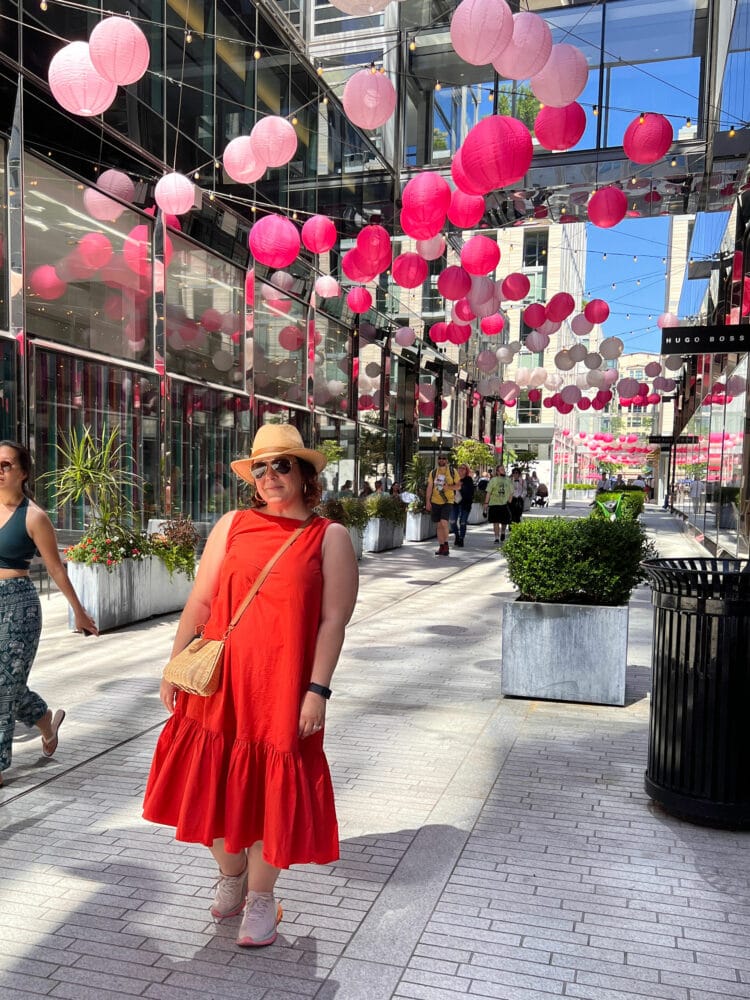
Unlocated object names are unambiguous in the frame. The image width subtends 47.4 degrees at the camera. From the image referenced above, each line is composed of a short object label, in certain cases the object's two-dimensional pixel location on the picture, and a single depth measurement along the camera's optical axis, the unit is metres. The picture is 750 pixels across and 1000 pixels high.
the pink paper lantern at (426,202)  10.37
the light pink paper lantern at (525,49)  7.98
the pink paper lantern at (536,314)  16.84
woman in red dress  2.86
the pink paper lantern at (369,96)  9.12
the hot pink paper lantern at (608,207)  12.09
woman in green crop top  4.32
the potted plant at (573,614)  6.17
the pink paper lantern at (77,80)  7.93
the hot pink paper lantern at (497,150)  8.62
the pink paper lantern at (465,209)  10.98
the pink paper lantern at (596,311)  17.70
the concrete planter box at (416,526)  20.73
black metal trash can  3.97
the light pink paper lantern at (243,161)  10.48
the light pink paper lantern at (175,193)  11.31
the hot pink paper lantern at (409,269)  13.48
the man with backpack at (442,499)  16.69
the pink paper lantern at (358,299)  17.11
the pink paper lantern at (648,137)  9.55
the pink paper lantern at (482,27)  7.54
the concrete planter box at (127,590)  8.61
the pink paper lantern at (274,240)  11.78
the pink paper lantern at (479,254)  12.02
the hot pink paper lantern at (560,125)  9.34
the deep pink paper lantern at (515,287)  15.22
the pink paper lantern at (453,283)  13.98
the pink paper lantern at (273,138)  9.84
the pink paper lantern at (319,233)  12.55
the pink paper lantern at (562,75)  8.49
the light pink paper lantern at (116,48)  7.39
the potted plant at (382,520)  17.09
